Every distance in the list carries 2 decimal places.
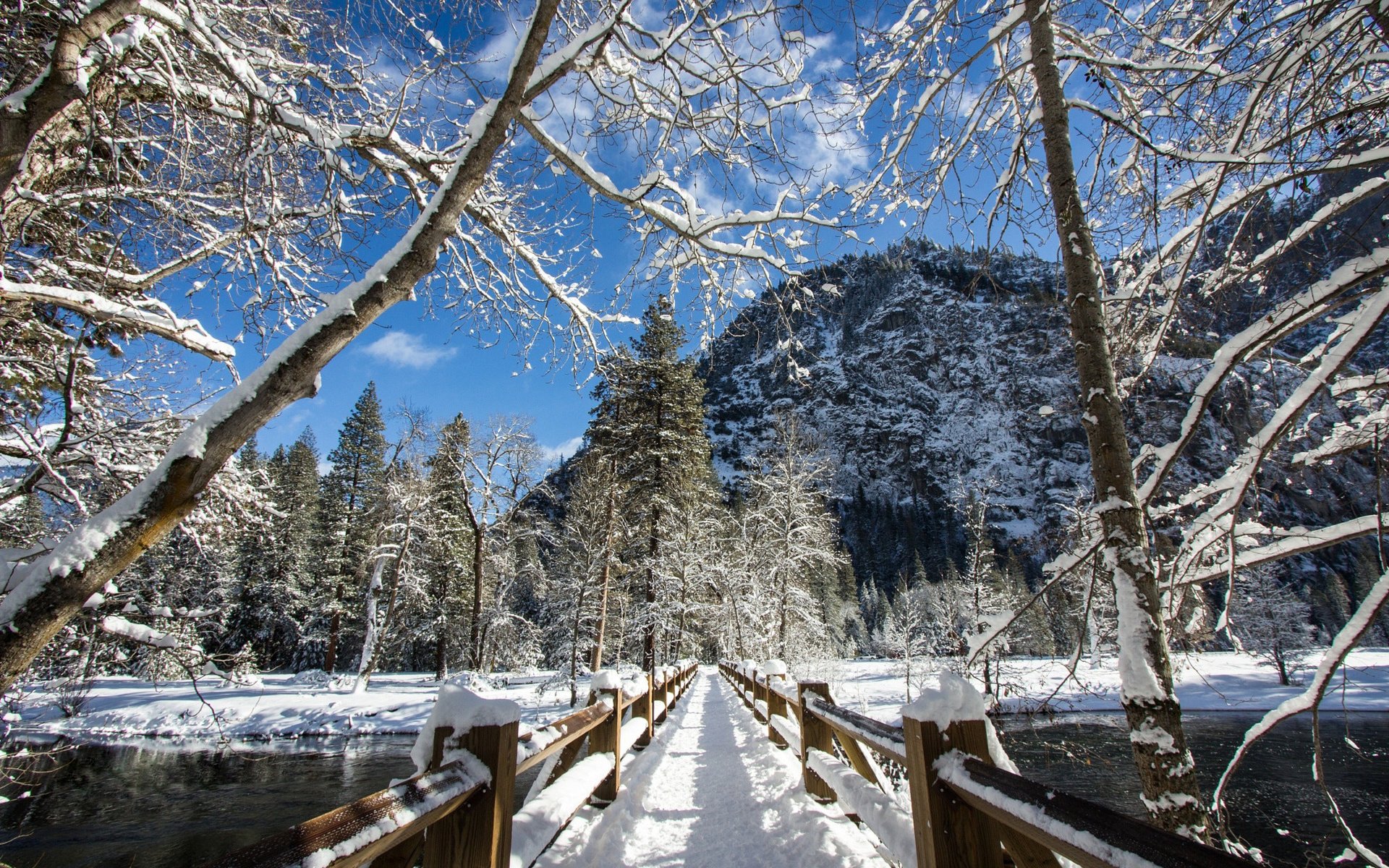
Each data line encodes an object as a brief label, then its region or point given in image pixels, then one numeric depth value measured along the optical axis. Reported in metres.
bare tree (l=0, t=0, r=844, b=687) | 2.10
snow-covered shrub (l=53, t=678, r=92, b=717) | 5.34
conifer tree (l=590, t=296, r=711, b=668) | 19.41
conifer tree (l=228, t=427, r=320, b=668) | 31.27
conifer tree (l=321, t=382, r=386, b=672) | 27.42
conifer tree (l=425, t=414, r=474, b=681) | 18.69
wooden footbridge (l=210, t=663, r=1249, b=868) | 1.21
